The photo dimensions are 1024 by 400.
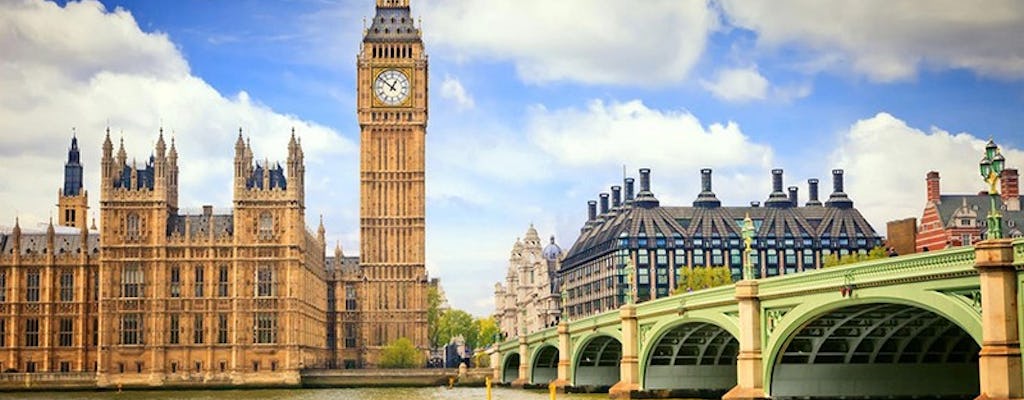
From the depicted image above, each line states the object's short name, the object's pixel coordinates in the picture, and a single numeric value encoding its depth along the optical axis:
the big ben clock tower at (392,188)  155.12
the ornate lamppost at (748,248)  62.60
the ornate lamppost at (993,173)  42.69
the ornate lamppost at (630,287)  82.69
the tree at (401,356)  148.88
